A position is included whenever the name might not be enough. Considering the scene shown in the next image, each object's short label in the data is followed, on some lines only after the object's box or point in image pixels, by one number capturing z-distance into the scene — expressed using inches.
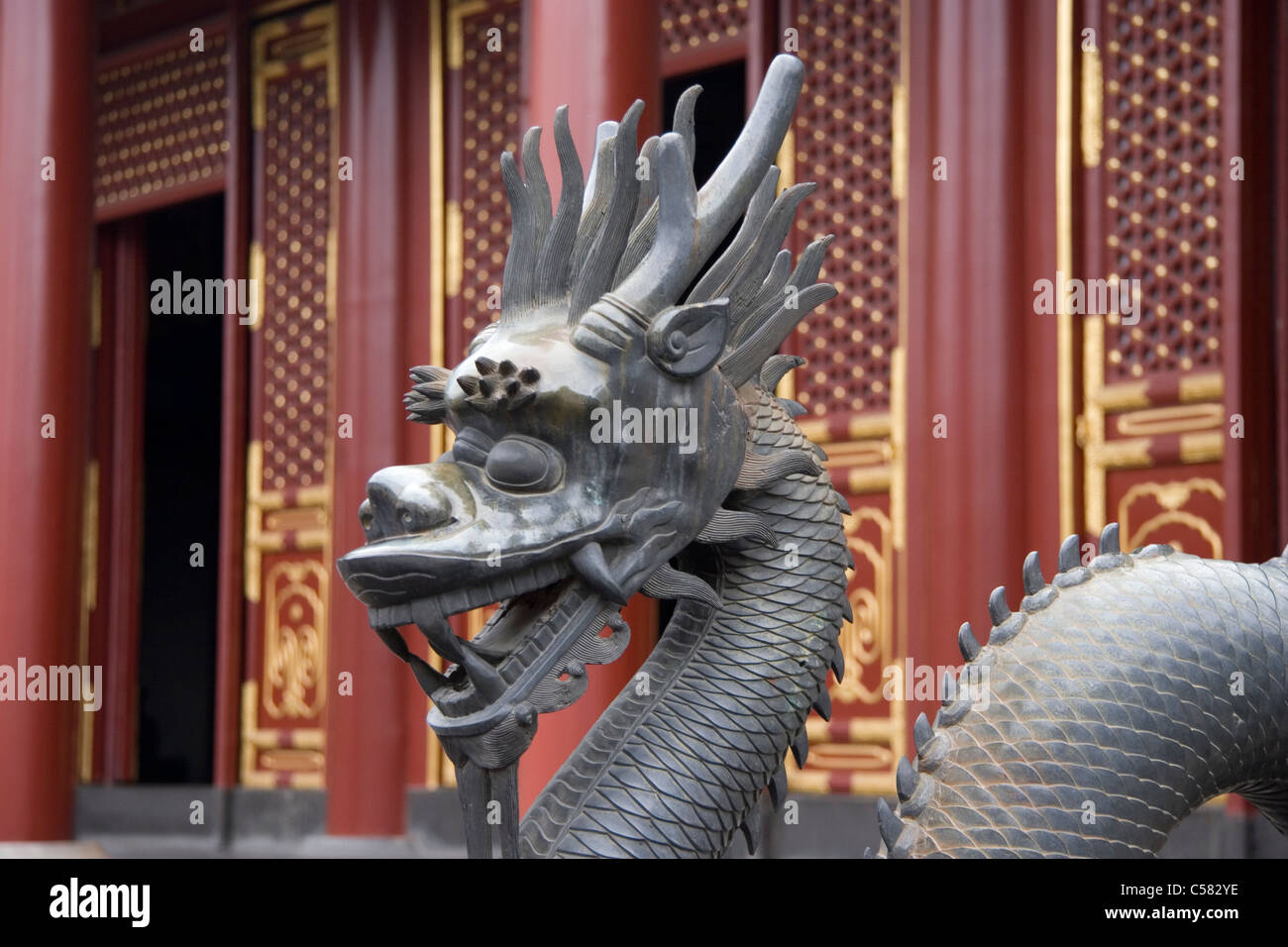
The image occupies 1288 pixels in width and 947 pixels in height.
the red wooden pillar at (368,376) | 259.4
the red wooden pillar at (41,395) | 241.8
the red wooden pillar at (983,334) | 192.2
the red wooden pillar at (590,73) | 165.9
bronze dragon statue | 63.4
